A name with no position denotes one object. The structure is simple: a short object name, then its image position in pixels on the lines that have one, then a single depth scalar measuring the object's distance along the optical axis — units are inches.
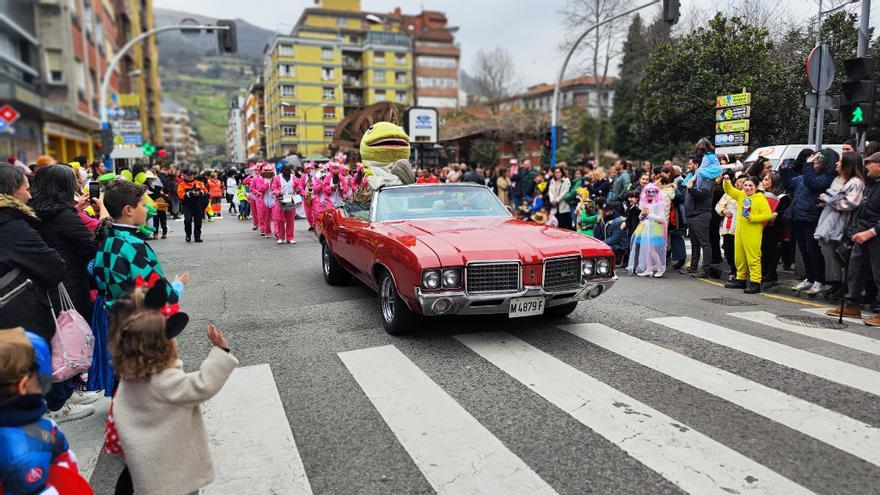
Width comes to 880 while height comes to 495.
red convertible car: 200.8
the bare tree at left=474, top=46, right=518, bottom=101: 2824.8
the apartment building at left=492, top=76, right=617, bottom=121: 2763.3
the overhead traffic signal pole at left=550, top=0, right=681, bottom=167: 597.3
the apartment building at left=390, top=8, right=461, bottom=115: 3287.4
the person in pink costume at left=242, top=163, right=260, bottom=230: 654.8
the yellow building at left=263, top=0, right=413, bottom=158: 3112.7
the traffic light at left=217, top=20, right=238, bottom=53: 738.2
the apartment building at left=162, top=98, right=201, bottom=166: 6998.0
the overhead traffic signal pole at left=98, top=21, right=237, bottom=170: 734.5
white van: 517.0
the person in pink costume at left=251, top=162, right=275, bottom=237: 563.8
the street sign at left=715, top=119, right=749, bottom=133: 603.6
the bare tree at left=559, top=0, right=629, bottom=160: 1371.8
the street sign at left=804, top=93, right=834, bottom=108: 358.3
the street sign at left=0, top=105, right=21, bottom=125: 496.7
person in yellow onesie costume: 308.3
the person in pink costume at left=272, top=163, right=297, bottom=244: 542.6
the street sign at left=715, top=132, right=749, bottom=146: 614.5
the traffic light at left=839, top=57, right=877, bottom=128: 355.9
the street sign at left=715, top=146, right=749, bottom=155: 602.4
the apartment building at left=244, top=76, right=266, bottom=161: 3895.2
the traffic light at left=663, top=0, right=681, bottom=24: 596.4
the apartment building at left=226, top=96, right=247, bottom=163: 5388.8
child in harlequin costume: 139.1
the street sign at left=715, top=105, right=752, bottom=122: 598.2
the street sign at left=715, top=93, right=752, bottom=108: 594.5
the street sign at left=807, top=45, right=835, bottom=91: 355.9
